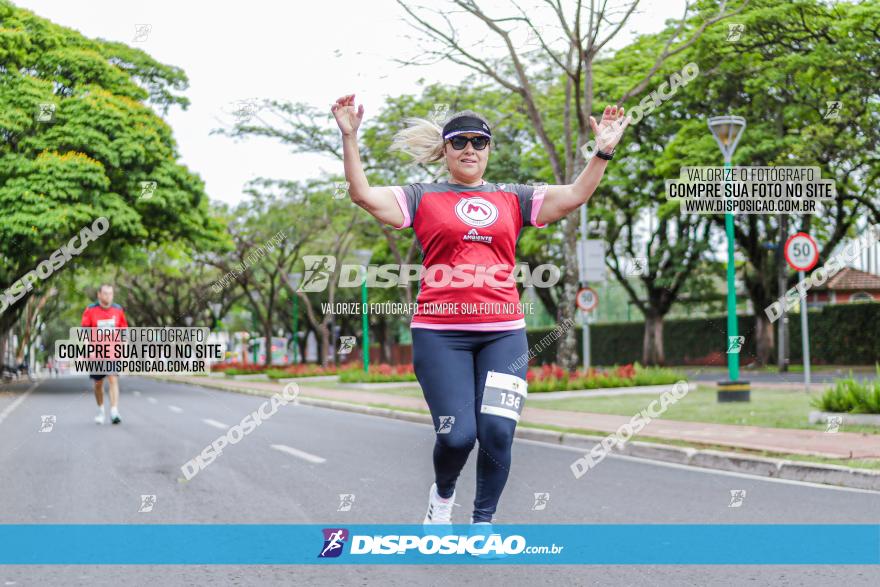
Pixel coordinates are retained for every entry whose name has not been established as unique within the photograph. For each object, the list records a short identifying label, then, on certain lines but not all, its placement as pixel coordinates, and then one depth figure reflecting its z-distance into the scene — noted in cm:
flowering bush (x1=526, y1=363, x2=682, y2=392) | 1831
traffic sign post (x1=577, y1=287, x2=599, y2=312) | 2056
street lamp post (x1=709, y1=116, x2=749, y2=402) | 1581
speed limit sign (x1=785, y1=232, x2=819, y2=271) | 1390
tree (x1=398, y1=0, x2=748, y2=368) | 1730
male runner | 1172
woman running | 402
